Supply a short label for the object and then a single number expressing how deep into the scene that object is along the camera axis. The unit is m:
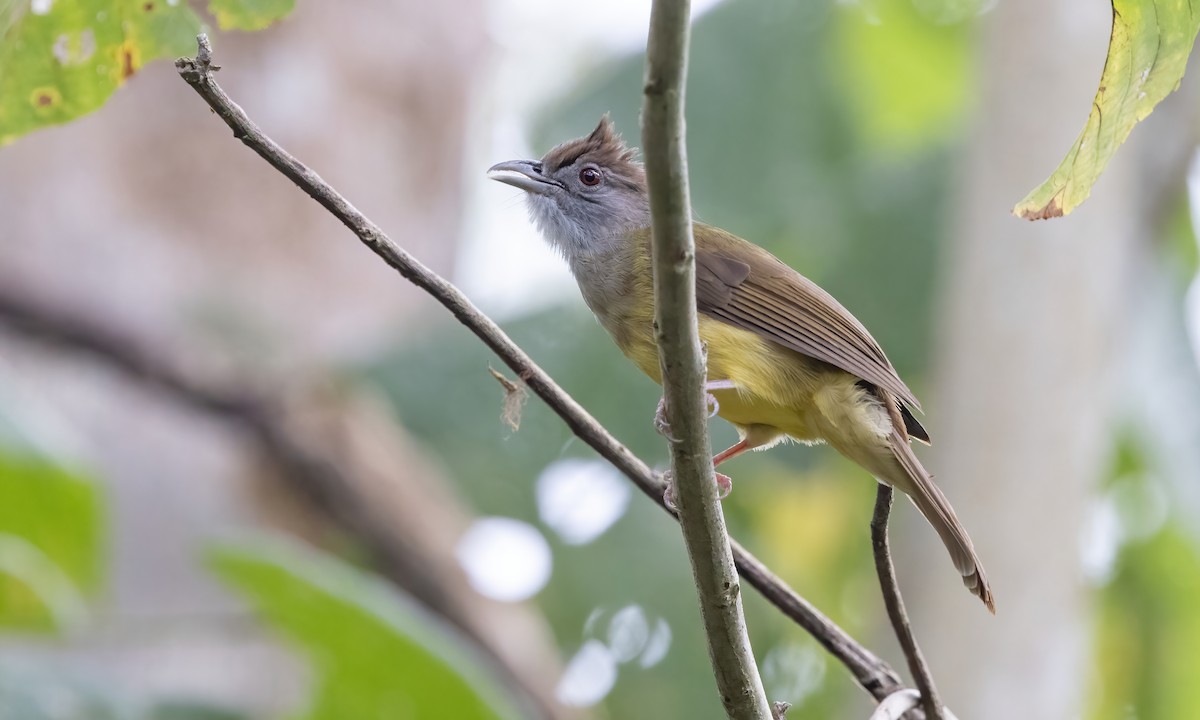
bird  5.59
